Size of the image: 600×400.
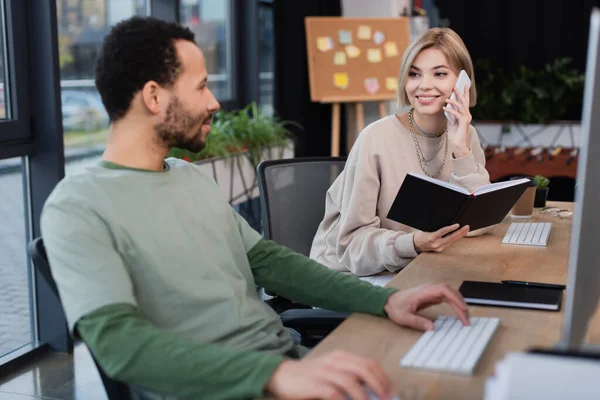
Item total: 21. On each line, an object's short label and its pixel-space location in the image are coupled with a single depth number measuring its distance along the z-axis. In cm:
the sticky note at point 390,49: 517
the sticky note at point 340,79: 511
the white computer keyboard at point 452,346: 116
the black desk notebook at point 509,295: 152
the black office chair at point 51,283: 129
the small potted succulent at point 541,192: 270
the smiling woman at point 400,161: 219
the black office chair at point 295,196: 238
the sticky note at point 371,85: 514
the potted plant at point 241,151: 404
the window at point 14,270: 325
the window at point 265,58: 536
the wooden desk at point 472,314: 112
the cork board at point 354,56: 506
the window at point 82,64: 411
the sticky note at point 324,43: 505
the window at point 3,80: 308
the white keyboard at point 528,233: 216
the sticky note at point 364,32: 513
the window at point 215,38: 484
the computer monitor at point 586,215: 96
